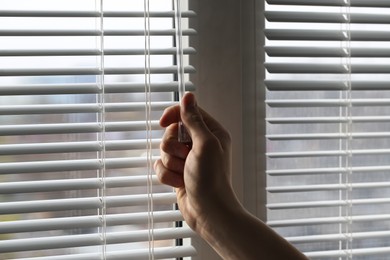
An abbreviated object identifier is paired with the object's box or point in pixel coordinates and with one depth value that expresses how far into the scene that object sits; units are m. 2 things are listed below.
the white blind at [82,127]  1.02
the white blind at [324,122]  1.11
